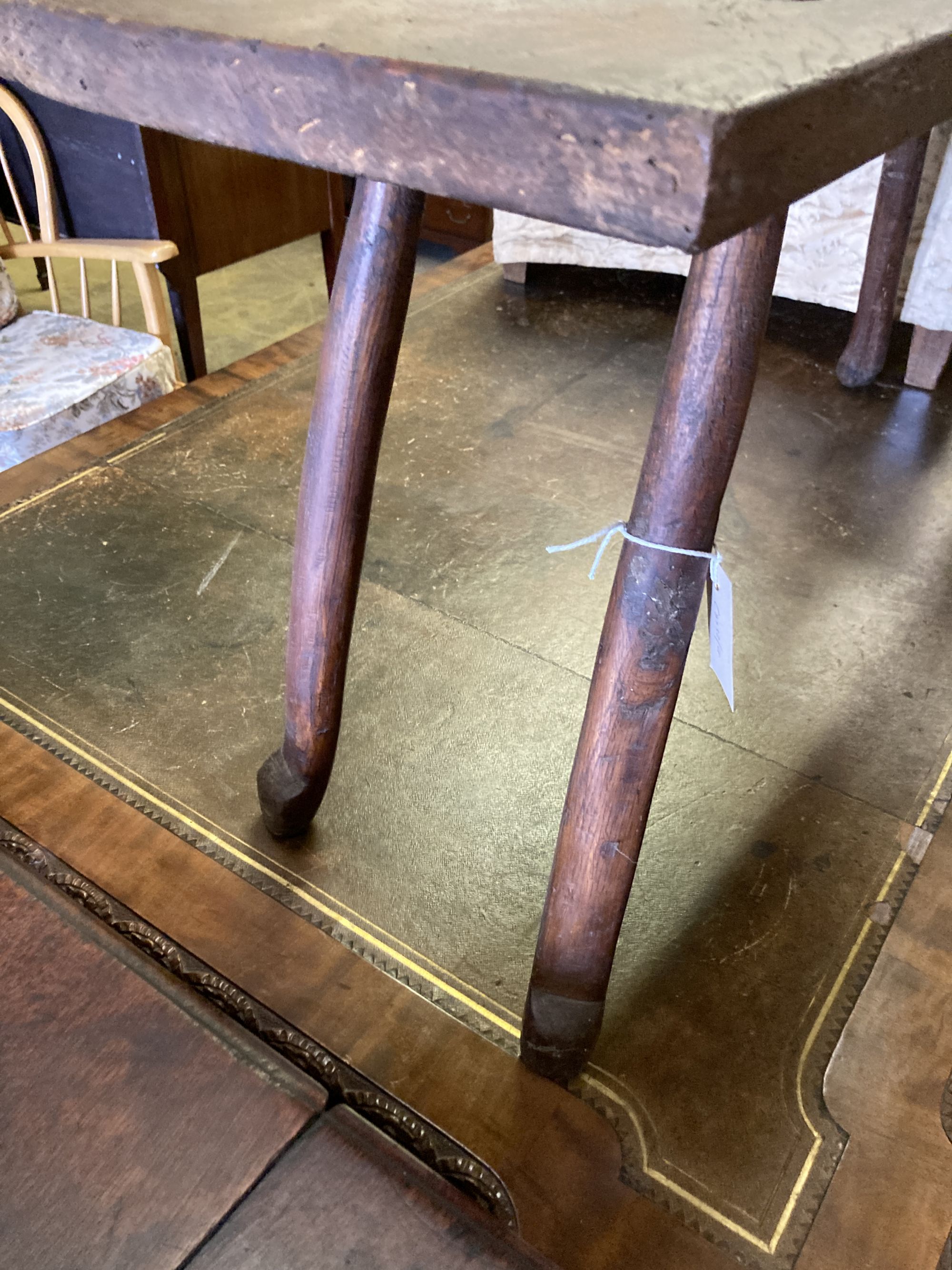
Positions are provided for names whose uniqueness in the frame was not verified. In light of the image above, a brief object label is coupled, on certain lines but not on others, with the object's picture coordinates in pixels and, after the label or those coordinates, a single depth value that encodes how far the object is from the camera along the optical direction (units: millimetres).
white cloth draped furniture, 1928
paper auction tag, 816
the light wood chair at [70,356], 1816
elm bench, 497
